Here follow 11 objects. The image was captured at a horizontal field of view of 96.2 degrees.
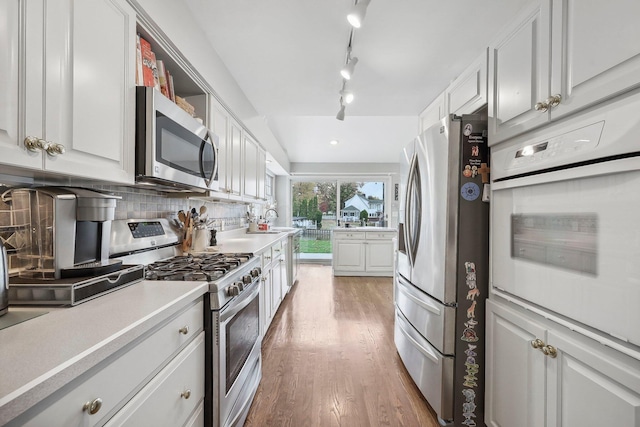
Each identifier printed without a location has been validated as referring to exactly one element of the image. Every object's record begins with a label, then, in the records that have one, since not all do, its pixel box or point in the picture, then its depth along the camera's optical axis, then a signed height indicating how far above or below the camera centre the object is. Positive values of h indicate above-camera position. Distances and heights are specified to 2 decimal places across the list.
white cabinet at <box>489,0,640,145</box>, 0.84 +0.55
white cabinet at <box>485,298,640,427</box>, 0.85 -0.57
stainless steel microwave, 1.25 +0.34
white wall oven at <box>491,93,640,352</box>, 0.83 -0.02
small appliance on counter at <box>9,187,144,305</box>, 0.88 -0.13
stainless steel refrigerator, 1.55 -0.30
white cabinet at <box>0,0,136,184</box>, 0.75 +0.38
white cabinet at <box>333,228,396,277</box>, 5.20 -0.71
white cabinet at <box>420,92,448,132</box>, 2.18 +0.86
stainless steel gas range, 1.25 -0.44
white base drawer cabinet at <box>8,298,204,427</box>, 0.59 -0.45
